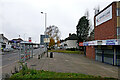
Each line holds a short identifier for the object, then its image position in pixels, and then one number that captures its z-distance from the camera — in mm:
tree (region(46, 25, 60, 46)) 34848
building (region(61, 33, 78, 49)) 50538
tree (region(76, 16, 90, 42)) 33234
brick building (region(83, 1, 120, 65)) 11364
